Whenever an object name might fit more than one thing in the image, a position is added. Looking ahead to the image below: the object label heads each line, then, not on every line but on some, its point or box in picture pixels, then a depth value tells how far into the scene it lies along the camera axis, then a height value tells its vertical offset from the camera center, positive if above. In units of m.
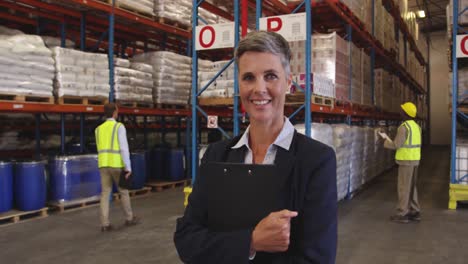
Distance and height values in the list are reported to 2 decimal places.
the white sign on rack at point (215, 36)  6.82 +1.45
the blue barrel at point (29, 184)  6.92 -1.00
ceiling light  19.88 +5.30
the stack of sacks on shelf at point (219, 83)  7.53 +0.74
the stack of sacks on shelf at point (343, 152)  7.78 -0.51
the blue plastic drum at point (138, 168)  9.06 -0.96
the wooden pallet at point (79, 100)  7.50 +0.46
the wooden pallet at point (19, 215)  6.77 -1.53
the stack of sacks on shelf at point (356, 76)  9.10 +1.11
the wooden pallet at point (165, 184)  9.92 -1.44
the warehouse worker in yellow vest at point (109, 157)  6.23 -0.48
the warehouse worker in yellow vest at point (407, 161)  6.82 -0.56
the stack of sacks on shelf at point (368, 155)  10.14 -0.75
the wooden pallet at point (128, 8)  8.51 +2.41
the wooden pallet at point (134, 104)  8.96 +0.45
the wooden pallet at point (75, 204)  7.54 -1.47
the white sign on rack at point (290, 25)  6.20 +1.46
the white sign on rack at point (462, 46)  7.70 +1.46
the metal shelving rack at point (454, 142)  7.84 -0.31
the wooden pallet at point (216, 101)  7.50 +0.42
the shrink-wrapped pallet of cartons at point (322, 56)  7.57 +1.24
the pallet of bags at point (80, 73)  7.44 +0.93
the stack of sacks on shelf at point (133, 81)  8.66 +0.91
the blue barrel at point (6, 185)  6.67 -0.98
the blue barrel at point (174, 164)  10.30 -0.96
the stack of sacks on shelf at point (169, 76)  9.61 +1.14
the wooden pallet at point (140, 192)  9.08 -1.50
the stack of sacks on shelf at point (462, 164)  7.95 -0.71
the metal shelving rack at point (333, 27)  6.82 +2.11
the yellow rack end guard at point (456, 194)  7.86 -1.26
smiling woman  1.25 -0.19
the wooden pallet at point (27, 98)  6.80 +0.43
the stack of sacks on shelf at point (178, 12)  9.62 +2.69
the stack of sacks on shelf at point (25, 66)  6.63 +0.94
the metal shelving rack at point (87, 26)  7.74 +2.22
